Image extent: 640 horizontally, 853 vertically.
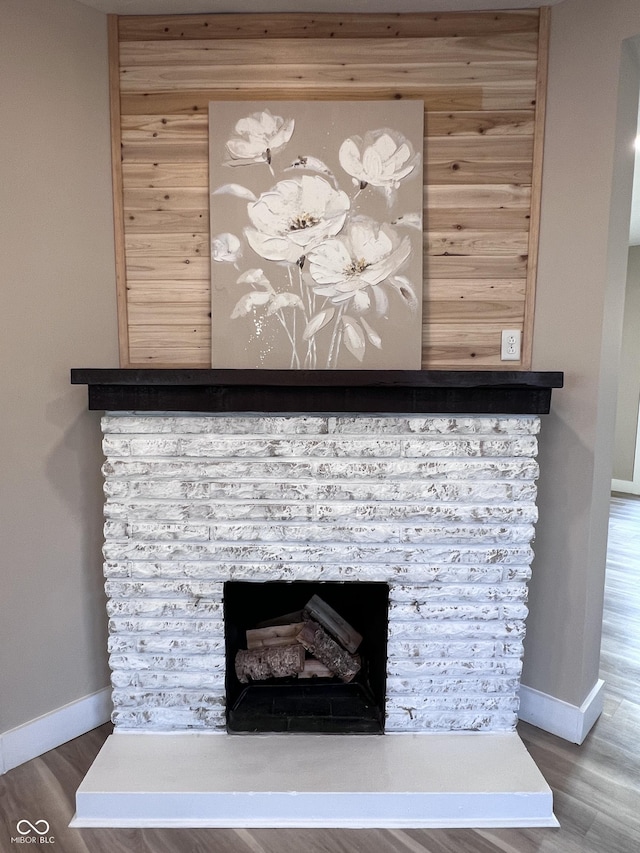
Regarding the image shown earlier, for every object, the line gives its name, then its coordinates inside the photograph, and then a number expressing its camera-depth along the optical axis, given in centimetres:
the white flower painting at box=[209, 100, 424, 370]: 183
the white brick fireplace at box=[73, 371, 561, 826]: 167
